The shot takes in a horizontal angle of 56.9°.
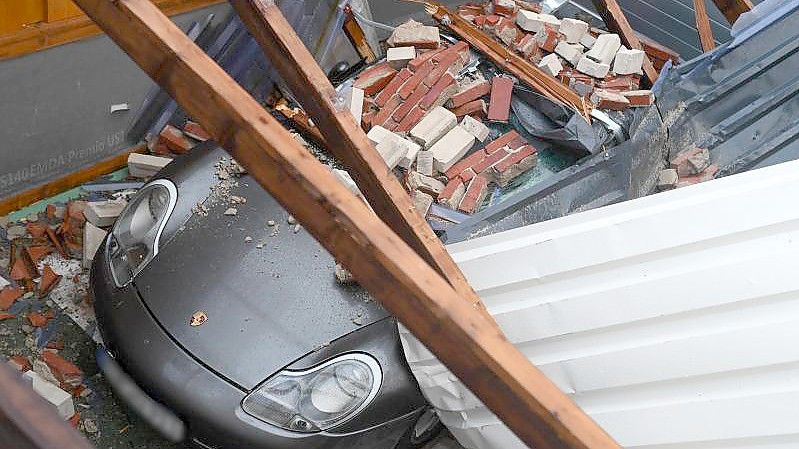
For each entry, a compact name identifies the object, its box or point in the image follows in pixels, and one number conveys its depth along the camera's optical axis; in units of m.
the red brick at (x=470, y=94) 3.61
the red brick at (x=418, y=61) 3.73
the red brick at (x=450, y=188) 3.29
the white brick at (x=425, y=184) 3.31
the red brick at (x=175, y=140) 4.07
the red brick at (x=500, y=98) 3.53
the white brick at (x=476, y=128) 3.47
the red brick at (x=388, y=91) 3.65
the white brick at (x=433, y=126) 3.45
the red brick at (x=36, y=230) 3.62
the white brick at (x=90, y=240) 3.43
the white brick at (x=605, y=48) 3.96
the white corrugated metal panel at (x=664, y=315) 2.06
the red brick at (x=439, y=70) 3.66
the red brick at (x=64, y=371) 3.04
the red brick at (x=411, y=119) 3.53
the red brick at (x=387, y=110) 3.57
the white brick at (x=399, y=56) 3.78
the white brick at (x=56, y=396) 2.79
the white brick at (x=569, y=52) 3.92
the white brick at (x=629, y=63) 3.91
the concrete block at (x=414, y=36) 3.84
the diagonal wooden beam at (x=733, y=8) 4.13
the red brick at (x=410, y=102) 3.58
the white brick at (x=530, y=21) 3.97
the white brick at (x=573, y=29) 4.06
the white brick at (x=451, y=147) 3.38
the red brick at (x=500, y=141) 3.43
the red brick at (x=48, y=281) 3.36
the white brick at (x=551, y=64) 3.78
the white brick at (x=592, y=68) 3.87
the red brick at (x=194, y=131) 4.14
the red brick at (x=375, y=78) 3.70
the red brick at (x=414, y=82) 3.65
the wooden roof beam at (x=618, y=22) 4.12
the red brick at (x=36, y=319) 3.24
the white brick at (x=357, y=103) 3.55
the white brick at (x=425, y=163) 3.37
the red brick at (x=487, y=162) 3.36
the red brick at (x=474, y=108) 3.57
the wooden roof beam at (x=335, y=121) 2.57
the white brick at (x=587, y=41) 4.06
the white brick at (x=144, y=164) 3.93
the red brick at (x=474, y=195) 3.24
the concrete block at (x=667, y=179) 3.40
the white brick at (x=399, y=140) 3.34
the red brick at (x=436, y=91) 3.60
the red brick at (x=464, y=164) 3.39
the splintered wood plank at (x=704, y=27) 4.28
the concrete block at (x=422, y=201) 3.16
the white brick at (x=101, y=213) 3.60
